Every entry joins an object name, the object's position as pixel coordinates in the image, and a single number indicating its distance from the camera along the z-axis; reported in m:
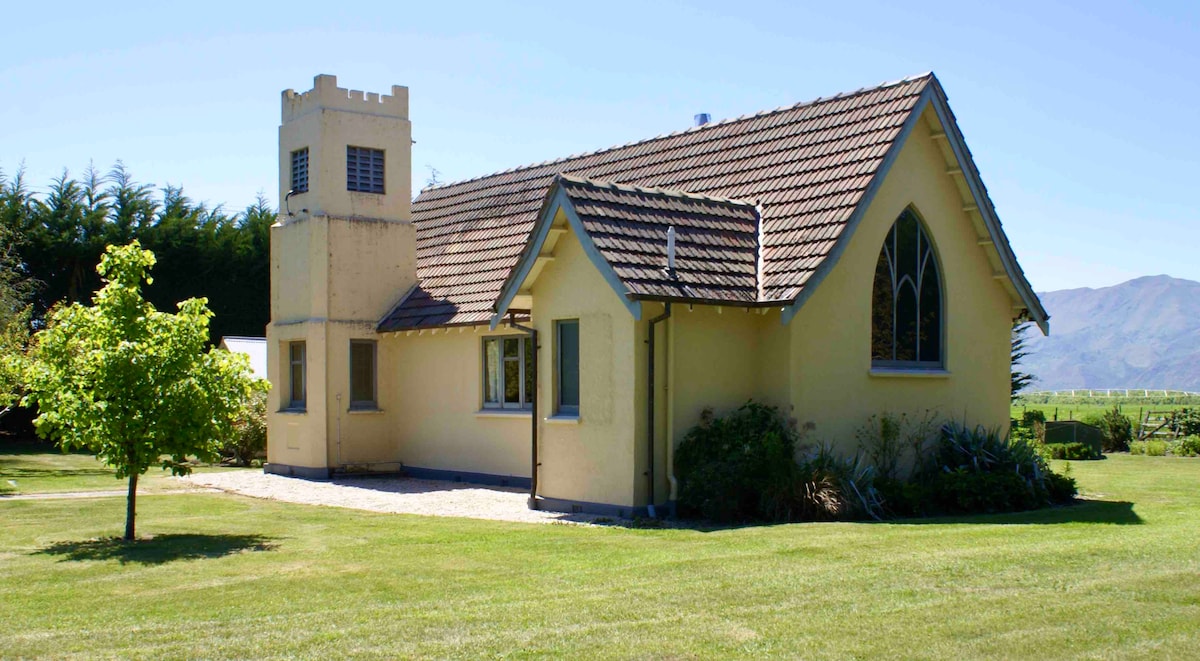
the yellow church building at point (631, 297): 16.28
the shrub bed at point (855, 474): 15.38
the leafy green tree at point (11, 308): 22.88
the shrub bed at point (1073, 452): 30.02
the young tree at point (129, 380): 13.76
